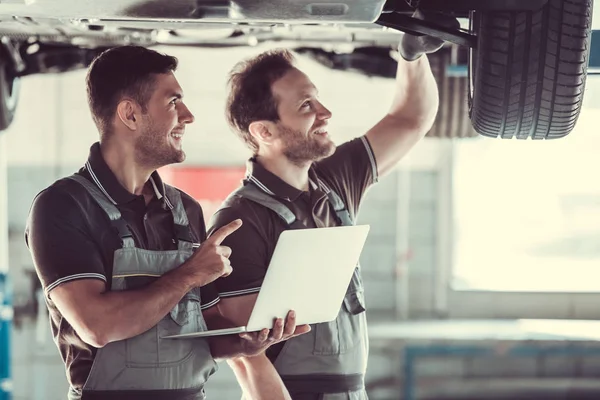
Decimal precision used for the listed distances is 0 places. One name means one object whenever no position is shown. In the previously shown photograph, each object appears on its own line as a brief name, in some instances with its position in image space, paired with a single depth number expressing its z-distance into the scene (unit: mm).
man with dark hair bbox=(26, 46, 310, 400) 3694
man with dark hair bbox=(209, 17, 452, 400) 4091
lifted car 3697
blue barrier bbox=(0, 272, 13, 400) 6867
